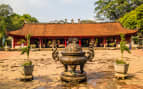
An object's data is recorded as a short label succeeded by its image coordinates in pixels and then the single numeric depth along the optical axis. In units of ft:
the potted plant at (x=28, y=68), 20.13
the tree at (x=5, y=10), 148.77
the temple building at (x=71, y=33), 87.30
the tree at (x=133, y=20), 86.11
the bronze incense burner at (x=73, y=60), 18.93
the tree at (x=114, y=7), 138.31
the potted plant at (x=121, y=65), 20.45
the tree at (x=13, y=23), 139.44
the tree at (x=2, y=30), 102.25
